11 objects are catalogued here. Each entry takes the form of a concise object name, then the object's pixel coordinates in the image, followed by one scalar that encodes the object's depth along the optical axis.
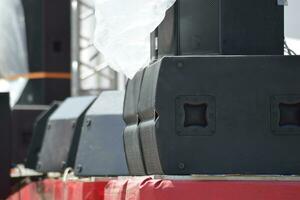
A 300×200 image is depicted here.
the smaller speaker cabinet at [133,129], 5.97
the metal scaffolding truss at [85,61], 15.34
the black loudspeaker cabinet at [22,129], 13.30
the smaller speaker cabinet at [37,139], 10.88
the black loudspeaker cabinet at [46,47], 15.20
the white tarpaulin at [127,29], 5.80
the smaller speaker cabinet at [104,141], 7.89
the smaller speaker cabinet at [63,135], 9.45
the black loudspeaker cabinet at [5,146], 9.54
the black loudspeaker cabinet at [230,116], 5.41
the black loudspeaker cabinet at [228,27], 5.74
